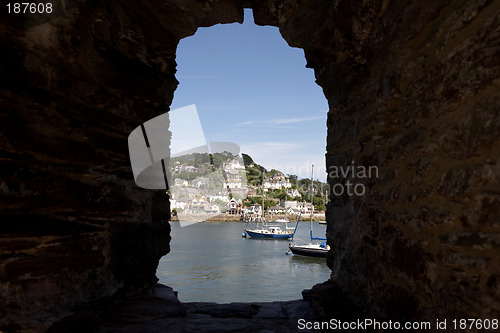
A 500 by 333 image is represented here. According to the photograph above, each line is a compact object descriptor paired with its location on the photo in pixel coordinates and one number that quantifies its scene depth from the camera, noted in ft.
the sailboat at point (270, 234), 130.86
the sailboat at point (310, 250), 84.26
